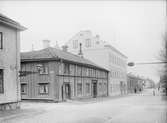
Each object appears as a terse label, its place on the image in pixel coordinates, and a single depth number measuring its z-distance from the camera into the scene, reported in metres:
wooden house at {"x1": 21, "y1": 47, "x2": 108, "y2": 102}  27.34
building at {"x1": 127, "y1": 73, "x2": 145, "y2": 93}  75.69
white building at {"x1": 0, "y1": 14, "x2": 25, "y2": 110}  17.11
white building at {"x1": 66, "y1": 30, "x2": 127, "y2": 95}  48.16
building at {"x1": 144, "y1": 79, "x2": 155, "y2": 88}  166.24
